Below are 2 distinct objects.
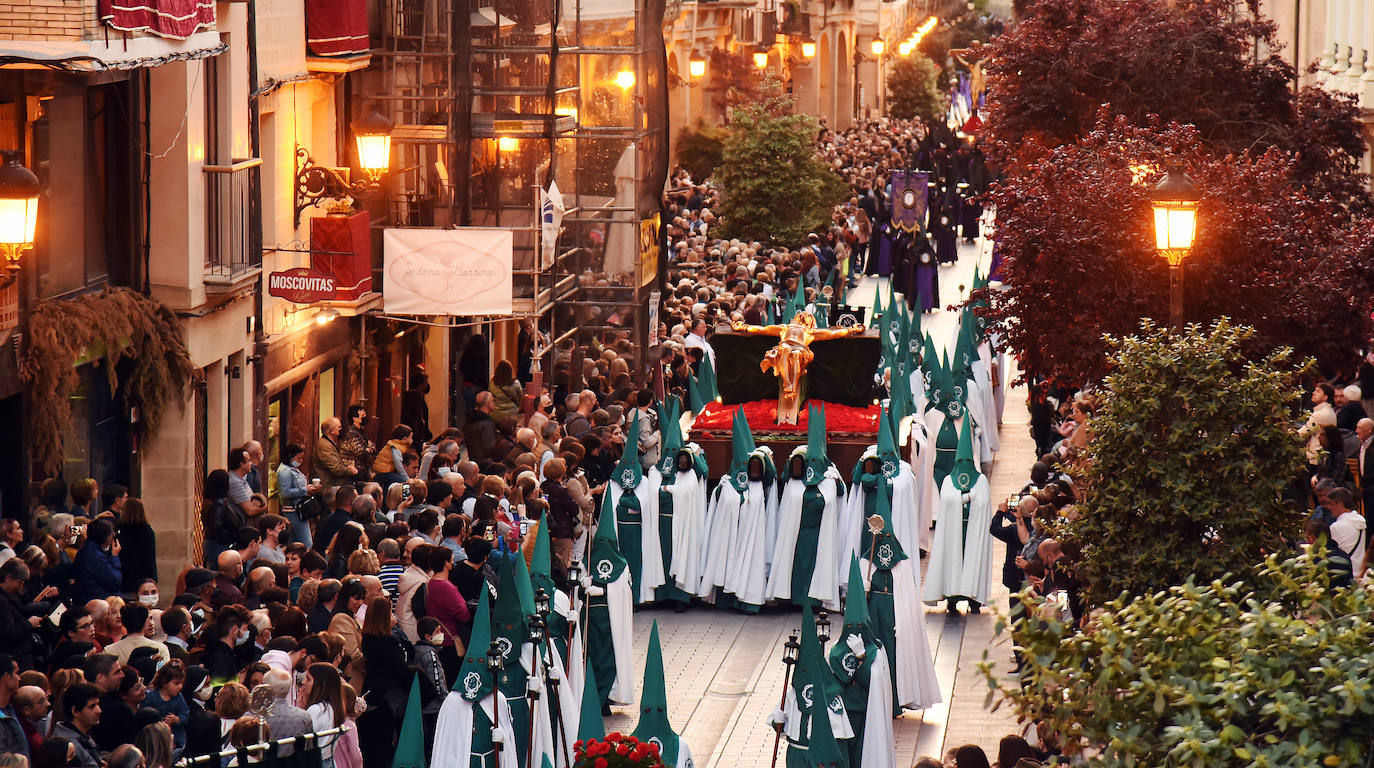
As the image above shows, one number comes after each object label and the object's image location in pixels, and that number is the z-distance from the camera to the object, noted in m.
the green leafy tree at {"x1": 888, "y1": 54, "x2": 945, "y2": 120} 73.44
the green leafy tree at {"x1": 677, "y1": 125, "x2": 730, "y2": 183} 47.94
